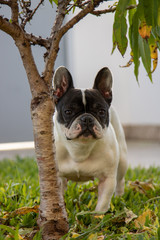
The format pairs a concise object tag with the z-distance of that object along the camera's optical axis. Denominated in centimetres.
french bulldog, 178
